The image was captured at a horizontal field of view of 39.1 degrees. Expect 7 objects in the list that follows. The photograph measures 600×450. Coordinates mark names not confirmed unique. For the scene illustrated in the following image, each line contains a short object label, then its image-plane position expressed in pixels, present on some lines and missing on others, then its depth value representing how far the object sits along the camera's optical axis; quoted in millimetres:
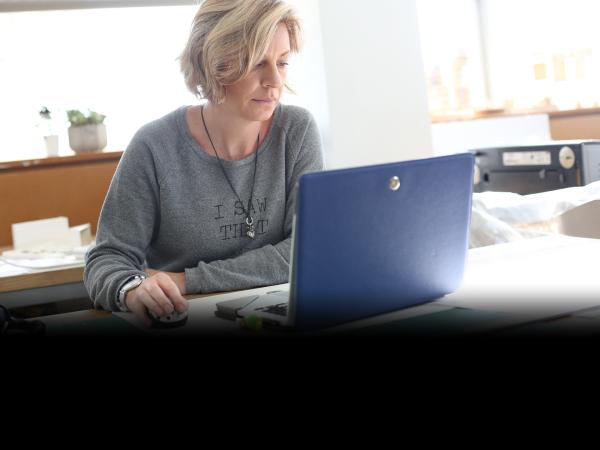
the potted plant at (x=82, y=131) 3342
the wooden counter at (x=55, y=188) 3188
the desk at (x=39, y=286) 2271
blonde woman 1690
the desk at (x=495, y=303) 1181
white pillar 2738
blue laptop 1124
